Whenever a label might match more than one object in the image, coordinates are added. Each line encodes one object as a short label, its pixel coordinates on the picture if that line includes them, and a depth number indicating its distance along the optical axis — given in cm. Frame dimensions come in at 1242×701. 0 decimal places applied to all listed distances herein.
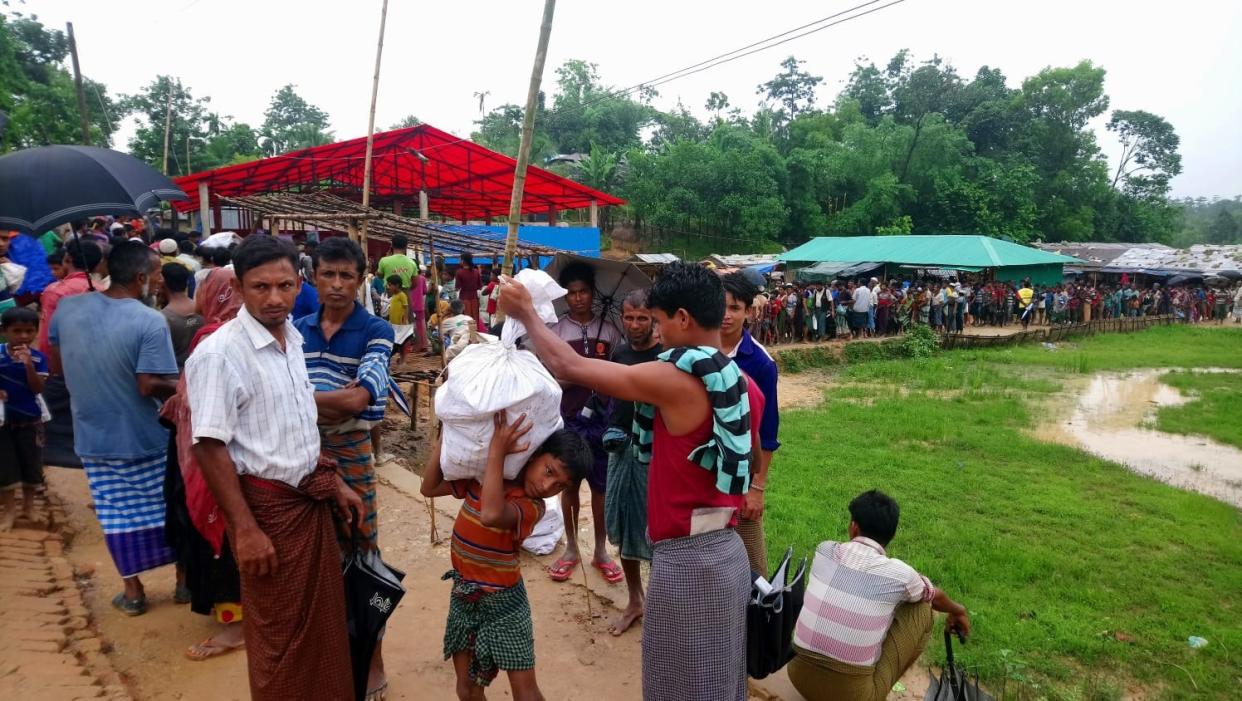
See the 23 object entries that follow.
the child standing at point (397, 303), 951
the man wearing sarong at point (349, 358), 290
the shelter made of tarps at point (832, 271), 2662
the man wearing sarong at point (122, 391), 320
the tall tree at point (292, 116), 4809
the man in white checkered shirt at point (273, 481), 211
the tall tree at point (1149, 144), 4997
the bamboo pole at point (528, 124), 272
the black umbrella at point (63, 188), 464
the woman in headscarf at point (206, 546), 296
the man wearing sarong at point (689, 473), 206
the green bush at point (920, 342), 1853
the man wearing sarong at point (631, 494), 355
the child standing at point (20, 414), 418
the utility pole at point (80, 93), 1539
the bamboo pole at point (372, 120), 912
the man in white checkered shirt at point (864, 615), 286
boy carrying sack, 231
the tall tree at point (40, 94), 1336
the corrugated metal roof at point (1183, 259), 3008
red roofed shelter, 1642
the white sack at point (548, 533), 450
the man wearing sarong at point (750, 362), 321
